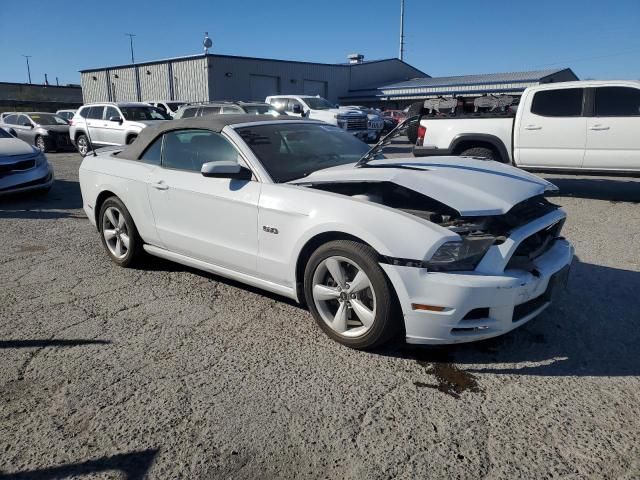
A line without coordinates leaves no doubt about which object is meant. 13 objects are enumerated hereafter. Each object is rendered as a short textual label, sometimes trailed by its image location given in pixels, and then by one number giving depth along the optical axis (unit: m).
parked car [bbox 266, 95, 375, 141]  19.11
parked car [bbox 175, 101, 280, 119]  15.34
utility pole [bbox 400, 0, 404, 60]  54.75
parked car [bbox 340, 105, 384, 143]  20.58
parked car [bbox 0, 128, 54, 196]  8.31
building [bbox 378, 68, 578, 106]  32.25
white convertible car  2.83
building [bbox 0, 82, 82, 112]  42.88
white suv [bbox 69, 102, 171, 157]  14.92
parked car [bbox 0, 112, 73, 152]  17.52
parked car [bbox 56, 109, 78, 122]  22.69
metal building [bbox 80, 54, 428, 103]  32.41
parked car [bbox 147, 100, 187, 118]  21.48
